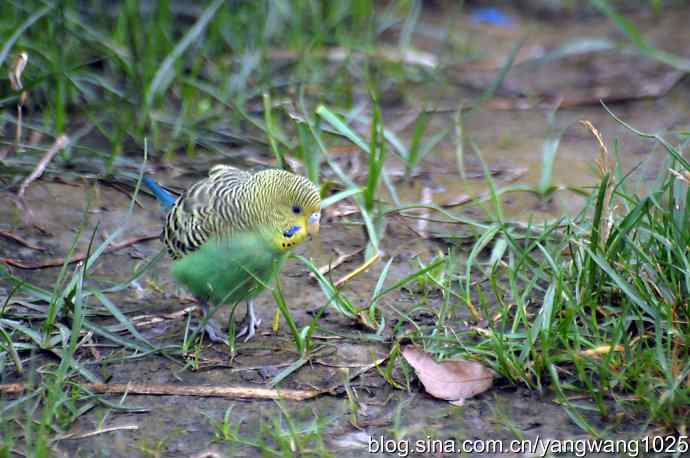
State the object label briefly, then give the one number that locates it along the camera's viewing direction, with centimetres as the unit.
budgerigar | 678
